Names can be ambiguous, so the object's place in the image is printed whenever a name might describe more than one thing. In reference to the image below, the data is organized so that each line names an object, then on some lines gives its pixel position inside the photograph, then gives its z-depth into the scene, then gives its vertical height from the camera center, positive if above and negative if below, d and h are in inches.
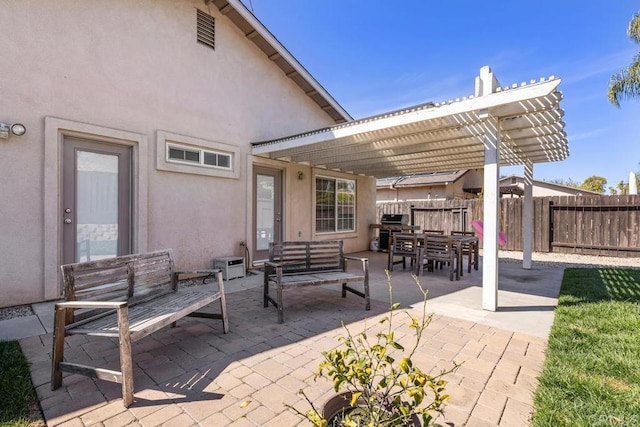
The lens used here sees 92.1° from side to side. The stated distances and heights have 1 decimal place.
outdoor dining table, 248.5 -26.0
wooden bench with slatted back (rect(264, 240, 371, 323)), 160.4 -29.4
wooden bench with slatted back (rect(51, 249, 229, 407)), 86.0 -33.3
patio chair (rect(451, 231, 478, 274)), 282.0 -32.5
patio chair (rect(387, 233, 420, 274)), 266.6 -28.7
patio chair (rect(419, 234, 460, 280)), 241.8 -29.5
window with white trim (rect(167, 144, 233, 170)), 229.2 +44.7
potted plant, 47.0 -30.2
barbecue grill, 409.1 -13.2
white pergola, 157.6 +55.2
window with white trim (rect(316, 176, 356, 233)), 354.8 +11.3
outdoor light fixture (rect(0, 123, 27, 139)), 157.9 +43.5
